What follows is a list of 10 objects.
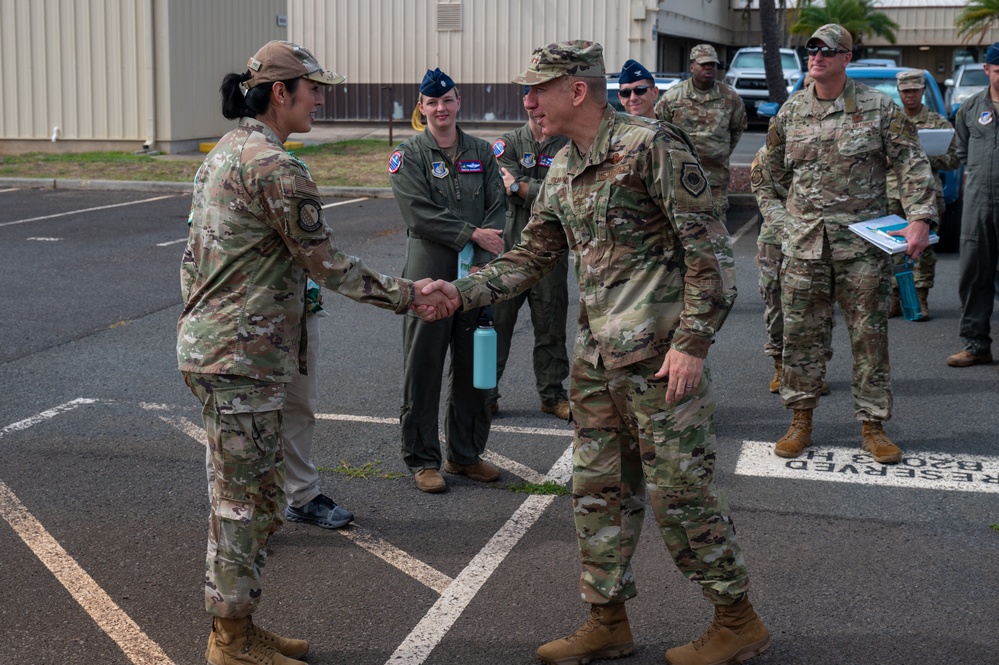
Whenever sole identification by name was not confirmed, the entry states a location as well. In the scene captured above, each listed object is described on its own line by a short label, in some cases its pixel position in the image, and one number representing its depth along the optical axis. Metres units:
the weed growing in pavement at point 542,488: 5.59
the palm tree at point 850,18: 47.69
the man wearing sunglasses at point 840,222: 6.02
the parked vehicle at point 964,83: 29.20
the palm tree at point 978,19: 44.44
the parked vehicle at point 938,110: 12.11
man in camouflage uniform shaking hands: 3.67
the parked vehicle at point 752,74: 32.31
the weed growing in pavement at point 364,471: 5.86
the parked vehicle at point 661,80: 21.39
